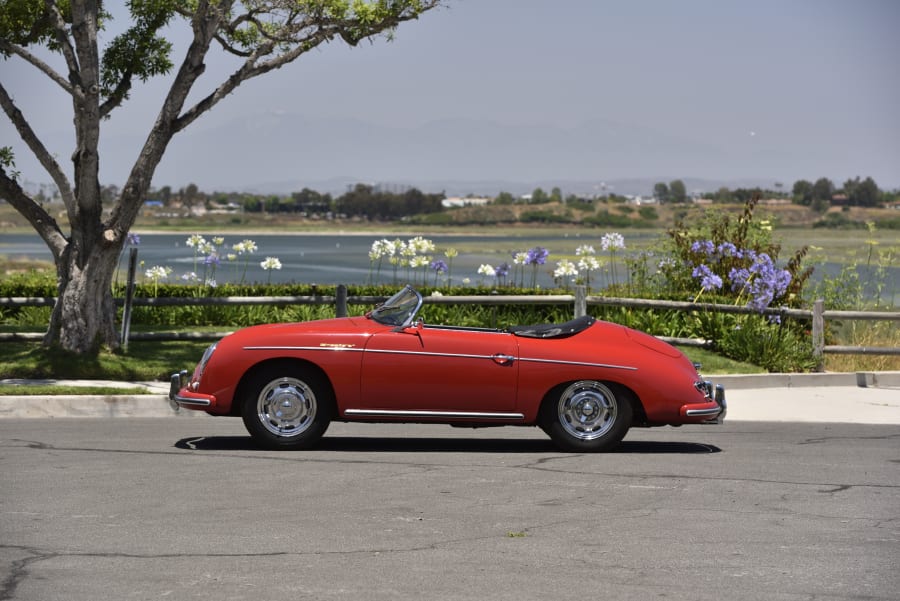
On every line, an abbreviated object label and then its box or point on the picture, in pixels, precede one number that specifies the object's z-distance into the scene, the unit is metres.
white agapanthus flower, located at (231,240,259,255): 25.75
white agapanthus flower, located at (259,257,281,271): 25.43
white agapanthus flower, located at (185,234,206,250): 25.72
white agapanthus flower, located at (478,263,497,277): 24.19
